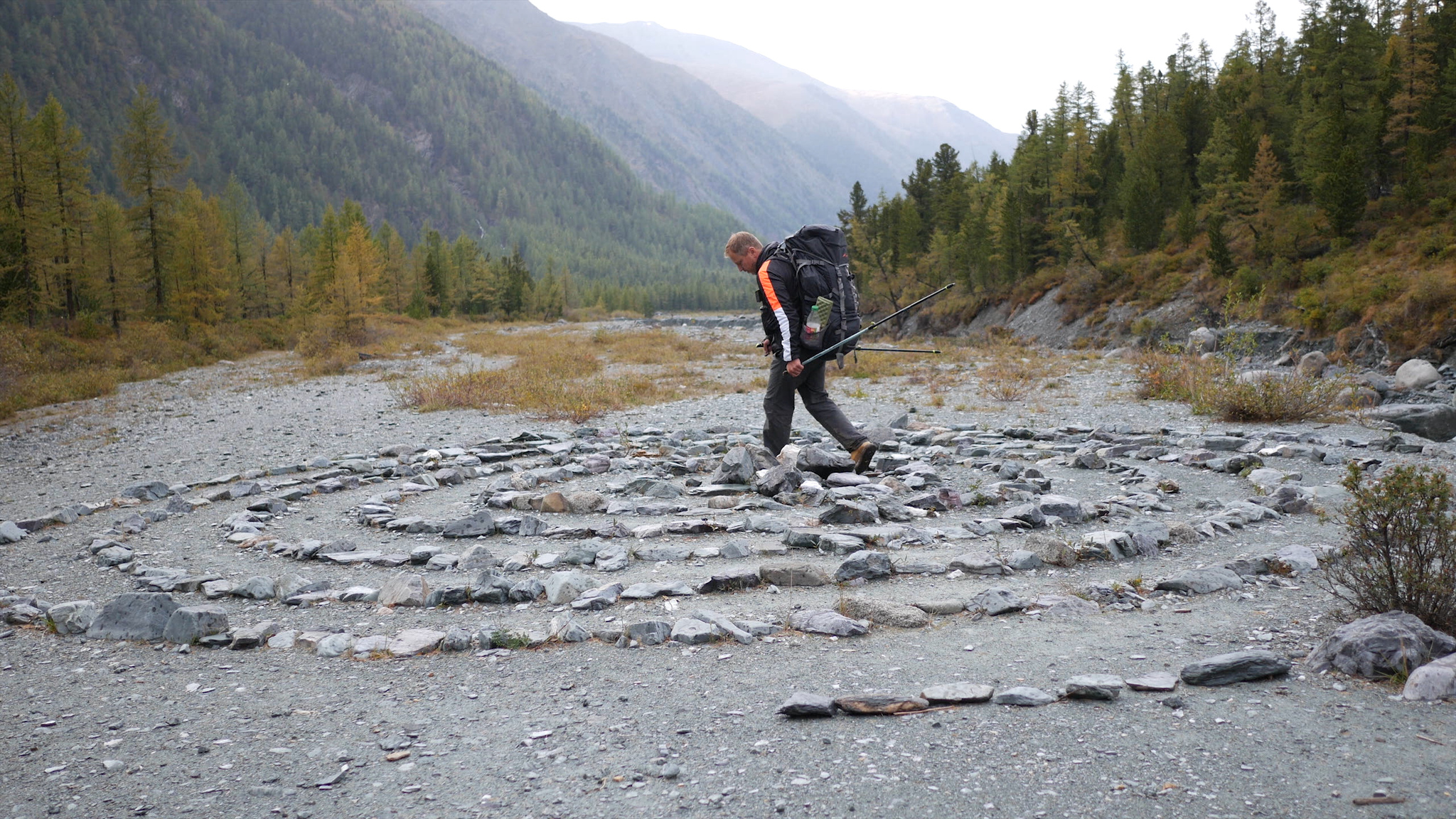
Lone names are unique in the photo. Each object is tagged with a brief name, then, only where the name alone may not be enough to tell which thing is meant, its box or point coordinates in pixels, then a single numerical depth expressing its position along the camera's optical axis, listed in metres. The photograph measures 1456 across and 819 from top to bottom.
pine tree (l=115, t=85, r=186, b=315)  46.66
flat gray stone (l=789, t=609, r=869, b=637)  5.20
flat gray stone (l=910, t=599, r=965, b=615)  5.54
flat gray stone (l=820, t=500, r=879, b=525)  8.34
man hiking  9.66
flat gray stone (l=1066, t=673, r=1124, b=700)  3.95
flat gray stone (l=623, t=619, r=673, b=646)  5.21
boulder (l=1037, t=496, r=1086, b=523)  8.04
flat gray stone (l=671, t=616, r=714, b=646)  5.21
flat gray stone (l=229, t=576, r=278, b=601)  6.58
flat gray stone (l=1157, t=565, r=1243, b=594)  5.71
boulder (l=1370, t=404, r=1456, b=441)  11.84
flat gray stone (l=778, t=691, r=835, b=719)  3.96
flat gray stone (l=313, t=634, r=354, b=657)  5.31
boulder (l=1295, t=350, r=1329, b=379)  23.56
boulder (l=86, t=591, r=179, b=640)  5.66
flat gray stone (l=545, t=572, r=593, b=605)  6.17
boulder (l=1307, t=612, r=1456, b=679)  3.91
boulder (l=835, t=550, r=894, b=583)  6.44
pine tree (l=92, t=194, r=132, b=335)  44.28
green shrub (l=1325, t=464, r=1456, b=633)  4.28
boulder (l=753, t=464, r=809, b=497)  9.72
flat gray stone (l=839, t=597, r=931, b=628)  5.31
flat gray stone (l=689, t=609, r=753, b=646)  5.19
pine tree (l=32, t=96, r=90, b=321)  40.94
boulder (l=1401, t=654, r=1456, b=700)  3.62
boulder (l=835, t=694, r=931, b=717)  3.97
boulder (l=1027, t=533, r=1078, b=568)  6.61
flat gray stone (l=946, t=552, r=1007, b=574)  6.50
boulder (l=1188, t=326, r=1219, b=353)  30.33
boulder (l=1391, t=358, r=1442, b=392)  20.22
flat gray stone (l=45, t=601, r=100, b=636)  5.84
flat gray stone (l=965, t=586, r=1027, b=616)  5.47
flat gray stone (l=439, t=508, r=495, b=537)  8.46
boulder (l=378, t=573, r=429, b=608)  6.32
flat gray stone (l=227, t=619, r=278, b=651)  5.39
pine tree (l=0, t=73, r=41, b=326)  39.12
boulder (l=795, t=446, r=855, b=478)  10.47
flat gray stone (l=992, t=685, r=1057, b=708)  3.98
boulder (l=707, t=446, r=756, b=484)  10.43
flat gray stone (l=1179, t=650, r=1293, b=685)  4.07
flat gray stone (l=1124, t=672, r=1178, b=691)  4.02
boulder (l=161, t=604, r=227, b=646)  5.52
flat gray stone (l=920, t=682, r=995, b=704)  4.04
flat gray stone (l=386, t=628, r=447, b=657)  5.23
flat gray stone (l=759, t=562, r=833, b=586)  6.35
